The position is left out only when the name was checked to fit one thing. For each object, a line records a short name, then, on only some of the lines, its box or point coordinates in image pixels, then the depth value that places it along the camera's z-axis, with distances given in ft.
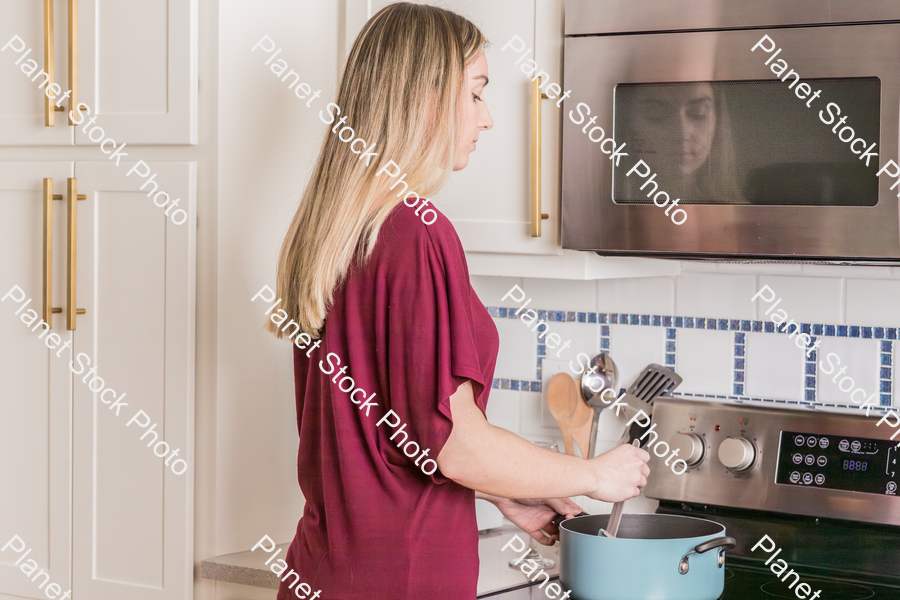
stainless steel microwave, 10.64
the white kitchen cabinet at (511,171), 11.45
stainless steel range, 11.14
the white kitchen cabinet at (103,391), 12.06
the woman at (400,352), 9.91
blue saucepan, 10.28
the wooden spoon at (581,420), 12.19
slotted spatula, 12.08
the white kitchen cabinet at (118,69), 11.94
